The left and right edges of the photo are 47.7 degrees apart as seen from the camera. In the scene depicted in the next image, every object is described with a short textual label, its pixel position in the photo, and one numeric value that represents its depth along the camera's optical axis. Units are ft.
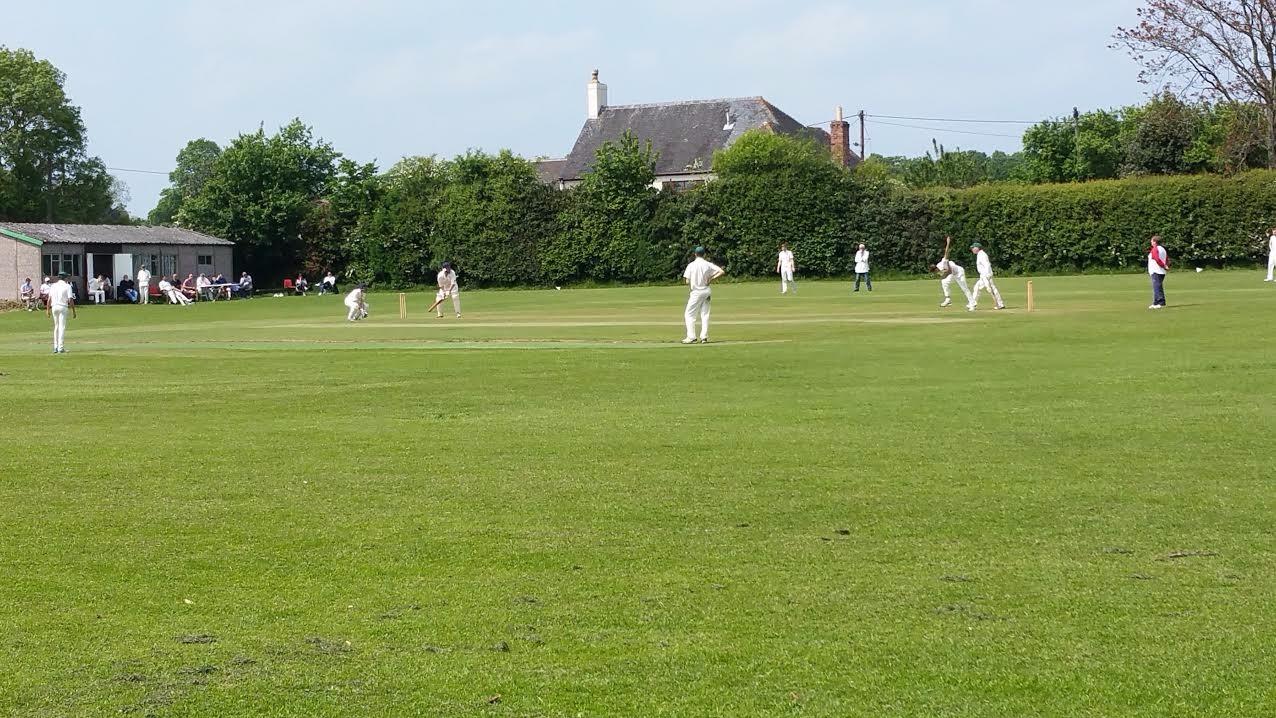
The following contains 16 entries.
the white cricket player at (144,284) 205.77
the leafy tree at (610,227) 215.92
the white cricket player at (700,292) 93.15
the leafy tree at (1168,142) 235.61
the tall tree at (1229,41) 209.15
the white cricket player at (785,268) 168.86
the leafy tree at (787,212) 207.92
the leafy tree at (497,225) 222.89
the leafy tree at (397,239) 228.02
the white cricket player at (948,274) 116.98
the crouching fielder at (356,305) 136.77
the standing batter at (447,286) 137.80
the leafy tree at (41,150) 311.88
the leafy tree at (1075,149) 288.10
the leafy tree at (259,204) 238.68
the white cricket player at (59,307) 99.50
